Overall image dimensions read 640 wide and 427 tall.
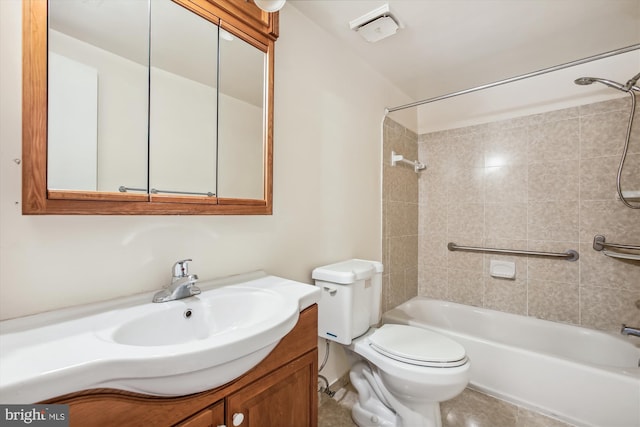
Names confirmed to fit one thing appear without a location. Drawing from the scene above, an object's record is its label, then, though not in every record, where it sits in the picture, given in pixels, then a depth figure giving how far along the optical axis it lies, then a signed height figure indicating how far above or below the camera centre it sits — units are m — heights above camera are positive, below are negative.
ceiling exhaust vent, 1.52 +1.09
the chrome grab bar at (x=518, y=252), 1.97 -0.28
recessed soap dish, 2.22 -0.43
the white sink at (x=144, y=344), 0.52 -0.30
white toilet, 1.26 -0.67
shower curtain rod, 1.36 +0.81
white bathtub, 1.40 -0.88
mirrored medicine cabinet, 0.73 +0.36
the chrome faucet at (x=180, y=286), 0.92 -0.25
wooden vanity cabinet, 0.56 -0.48
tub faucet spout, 1.62 -0.67
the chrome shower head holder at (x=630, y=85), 1.61 +0.77
